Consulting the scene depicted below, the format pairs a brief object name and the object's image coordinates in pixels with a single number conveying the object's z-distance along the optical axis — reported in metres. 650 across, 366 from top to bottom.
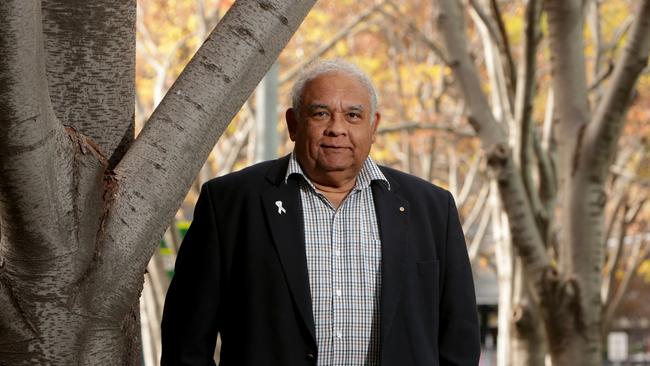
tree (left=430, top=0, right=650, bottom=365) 6.52
